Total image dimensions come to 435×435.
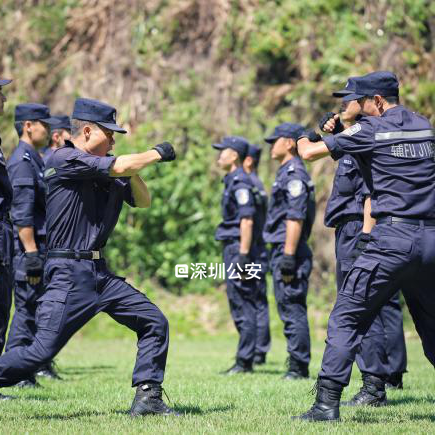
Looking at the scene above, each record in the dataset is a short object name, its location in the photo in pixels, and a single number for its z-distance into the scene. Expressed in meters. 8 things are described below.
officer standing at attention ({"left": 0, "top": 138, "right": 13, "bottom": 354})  14.37
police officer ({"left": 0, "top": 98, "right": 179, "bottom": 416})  12.52
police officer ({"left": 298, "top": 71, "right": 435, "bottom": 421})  12.27
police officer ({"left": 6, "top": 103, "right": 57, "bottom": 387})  17.06
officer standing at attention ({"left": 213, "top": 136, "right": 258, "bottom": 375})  20.22
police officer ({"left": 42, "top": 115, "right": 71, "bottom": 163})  20.43
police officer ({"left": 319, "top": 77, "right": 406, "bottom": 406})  14.88
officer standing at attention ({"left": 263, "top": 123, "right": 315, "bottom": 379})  18.73
